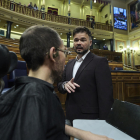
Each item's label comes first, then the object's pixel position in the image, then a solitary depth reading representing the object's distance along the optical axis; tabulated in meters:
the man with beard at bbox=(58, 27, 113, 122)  0.95
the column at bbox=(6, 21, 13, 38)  7.82
